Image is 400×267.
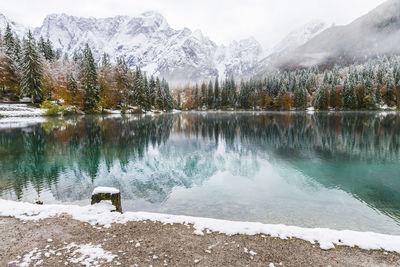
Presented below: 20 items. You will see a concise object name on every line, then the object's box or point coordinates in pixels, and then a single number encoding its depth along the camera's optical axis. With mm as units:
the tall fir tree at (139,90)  85250
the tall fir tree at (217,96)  147225
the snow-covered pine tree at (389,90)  108700
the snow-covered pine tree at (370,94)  105750
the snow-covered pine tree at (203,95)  153500
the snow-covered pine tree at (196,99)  160000
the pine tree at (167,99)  120375
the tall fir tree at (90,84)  69250
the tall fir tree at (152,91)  100606
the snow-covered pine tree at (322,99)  111250
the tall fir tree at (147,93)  91312
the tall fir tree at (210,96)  148912
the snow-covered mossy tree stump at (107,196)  8156
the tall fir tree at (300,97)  120188
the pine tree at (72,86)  67150
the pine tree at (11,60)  59175
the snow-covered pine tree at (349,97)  104656
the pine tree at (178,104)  167962
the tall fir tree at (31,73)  57100
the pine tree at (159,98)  105188
